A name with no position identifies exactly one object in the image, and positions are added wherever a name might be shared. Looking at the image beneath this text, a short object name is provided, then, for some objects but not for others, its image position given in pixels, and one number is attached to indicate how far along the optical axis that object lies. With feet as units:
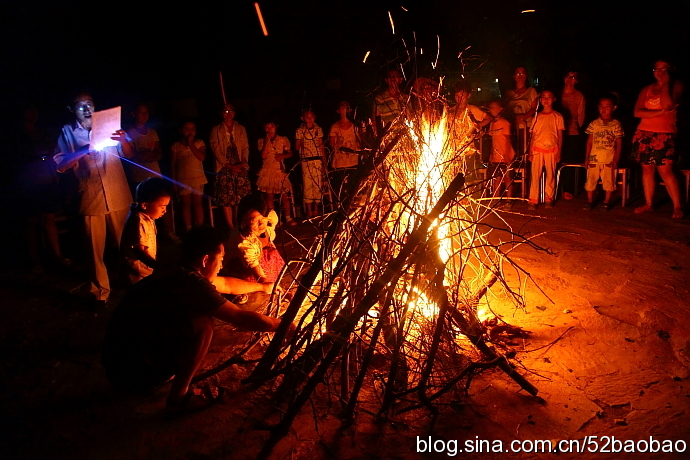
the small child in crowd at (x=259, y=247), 17.26
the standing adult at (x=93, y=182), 19.01
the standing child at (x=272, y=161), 27.66
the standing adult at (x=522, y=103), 27.84
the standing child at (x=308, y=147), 27.78
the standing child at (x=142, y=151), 25.23
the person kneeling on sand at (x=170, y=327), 11.69
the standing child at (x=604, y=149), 26.91
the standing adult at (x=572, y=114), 28.76
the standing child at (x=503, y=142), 28.37
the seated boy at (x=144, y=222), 16.98
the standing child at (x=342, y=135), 27.94
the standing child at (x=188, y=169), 26.32
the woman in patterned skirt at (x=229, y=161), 26.86
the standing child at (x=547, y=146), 27.66
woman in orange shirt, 24.71
